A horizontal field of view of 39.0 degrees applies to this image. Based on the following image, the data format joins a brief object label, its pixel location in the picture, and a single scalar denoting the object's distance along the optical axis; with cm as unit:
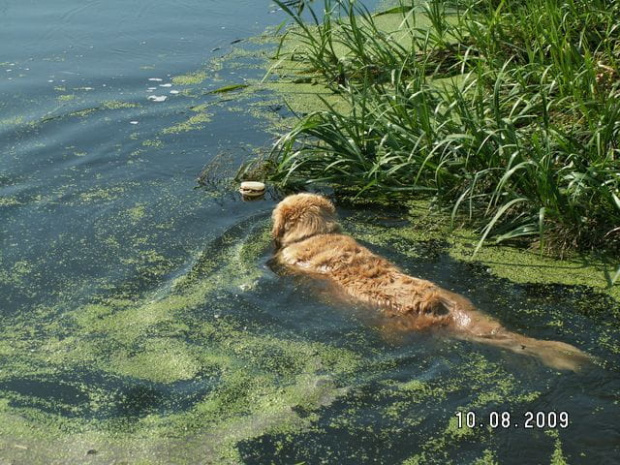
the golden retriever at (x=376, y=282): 485
